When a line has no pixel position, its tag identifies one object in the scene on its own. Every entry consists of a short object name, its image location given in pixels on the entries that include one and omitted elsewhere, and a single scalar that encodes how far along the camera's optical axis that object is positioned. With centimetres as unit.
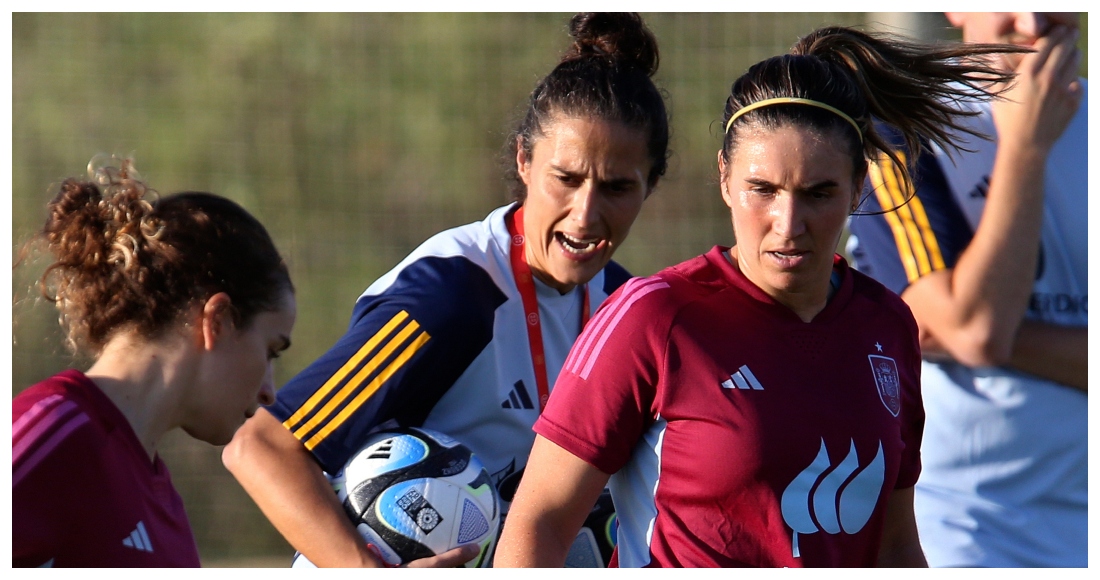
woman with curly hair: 1189
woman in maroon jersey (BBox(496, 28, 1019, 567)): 1190
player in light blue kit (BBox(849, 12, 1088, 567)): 1238
